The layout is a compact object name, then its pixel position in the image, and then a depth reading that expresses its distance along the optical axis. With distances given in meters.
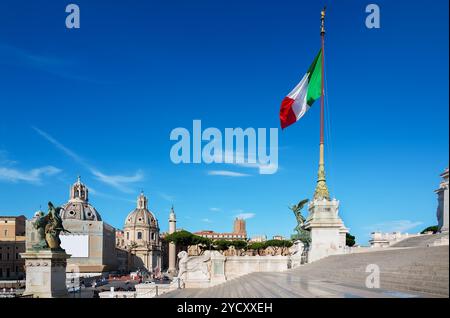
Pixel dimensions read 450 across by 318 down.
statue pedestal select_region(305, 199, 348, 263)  25.45
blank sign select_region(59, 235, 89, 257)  91.00
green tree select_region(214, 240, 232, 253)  100.06
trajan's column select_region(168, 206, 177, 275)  108.69
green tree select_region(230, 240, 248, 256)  103.88
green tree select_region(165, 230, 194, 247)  106.27
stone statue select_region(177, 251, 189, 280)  21.31
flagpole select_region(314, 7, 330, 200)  27.84
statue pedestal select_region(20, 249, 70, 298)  20.84
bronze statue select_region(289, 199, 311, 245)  27.17
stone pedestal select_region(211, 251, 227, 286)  22.14
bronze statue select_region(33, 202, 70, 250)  21.81
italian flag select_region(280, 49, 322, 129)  26.02
